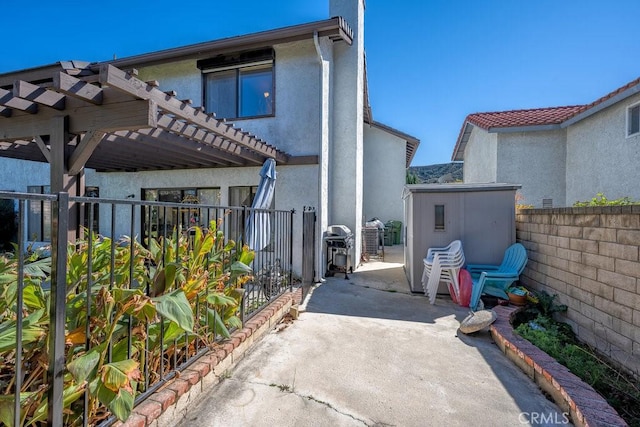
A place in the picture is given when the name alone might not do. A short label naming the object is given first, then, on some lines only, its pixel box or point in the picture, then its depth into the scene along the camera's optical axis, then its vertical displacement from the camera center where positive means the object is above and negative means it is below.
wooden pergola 3.29 +1.30
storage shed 6.10 -0.15
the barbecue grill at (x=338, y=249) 7.55 -0.98
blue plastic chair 5.29 -1.20
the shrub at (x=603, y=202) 5.63 +0.25
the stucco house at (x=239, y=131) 4.45 +1.47
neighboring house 7.44 +2.11
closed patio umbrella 5.21 -0.05
